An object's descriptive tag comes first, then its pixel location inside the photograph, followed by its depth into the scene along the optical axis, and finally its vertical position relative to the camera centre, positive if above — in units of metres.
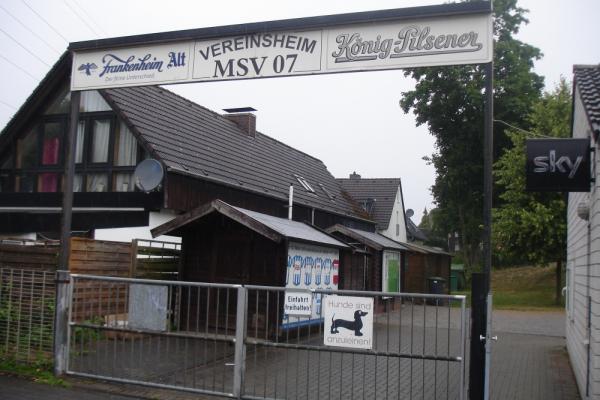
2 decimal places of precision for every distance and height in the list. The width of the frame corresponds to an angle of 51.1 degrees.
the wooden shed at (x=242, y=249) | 12.98 -0.07
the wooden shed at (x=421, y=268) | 29.58 -0.79
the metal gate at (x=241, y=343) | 7.61 -1.25
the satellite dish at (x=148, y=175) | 15.38 +1.64
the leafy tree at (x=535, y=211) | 26.86 +2.03
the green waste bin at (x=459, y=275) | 39.94 -1.36
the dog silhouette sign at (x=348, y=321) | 7.49 -0.86
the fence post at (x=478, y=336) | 6.76 -0.88
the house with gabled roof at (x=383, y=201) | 38.69 +3.23
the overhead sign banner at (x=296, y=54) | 7.63 +2.61
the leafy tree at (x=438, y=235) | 45.00 +1.89
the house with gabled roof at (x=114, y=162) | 16.20 +2.24
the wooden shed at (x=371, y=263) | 20.53 -0.43
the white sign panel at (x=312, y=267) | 13.38 -0.42
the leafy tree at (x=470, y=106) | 36.06 +8.81
